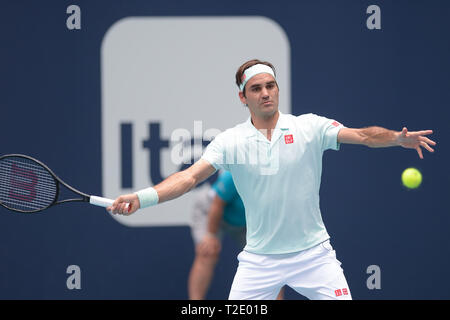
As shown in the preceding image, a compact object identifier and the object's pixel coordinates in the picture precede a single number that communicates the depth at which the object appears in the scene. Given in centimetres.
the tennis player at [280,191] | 677
